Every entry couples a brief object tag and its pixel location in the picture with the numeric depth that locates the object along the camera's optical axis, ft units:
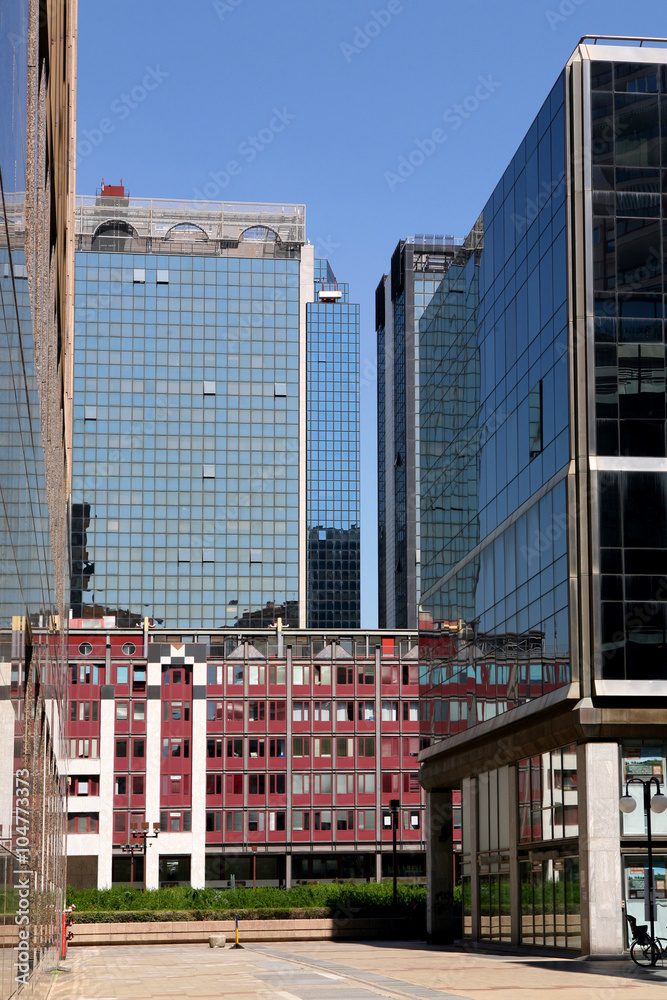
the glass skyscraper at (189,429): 547.90
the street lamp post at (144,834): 315.37
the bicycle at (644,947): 109.81
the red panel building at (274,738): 336.08
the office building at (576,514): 119.34
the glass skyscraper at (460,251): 178.99
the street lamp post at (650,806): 104.44
